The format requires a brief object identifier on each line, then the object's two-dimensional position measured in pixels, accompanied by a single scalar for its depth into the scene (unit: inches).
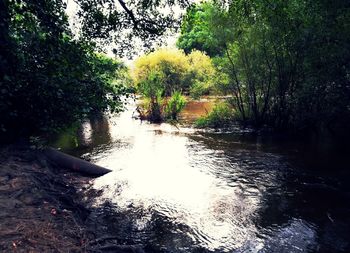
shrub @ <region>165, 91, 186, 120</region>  727.7
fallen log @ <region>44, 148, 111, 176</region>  364.9
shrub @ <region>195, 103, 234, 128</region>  637.3
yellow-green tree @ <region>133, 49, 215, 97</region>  1234.0
